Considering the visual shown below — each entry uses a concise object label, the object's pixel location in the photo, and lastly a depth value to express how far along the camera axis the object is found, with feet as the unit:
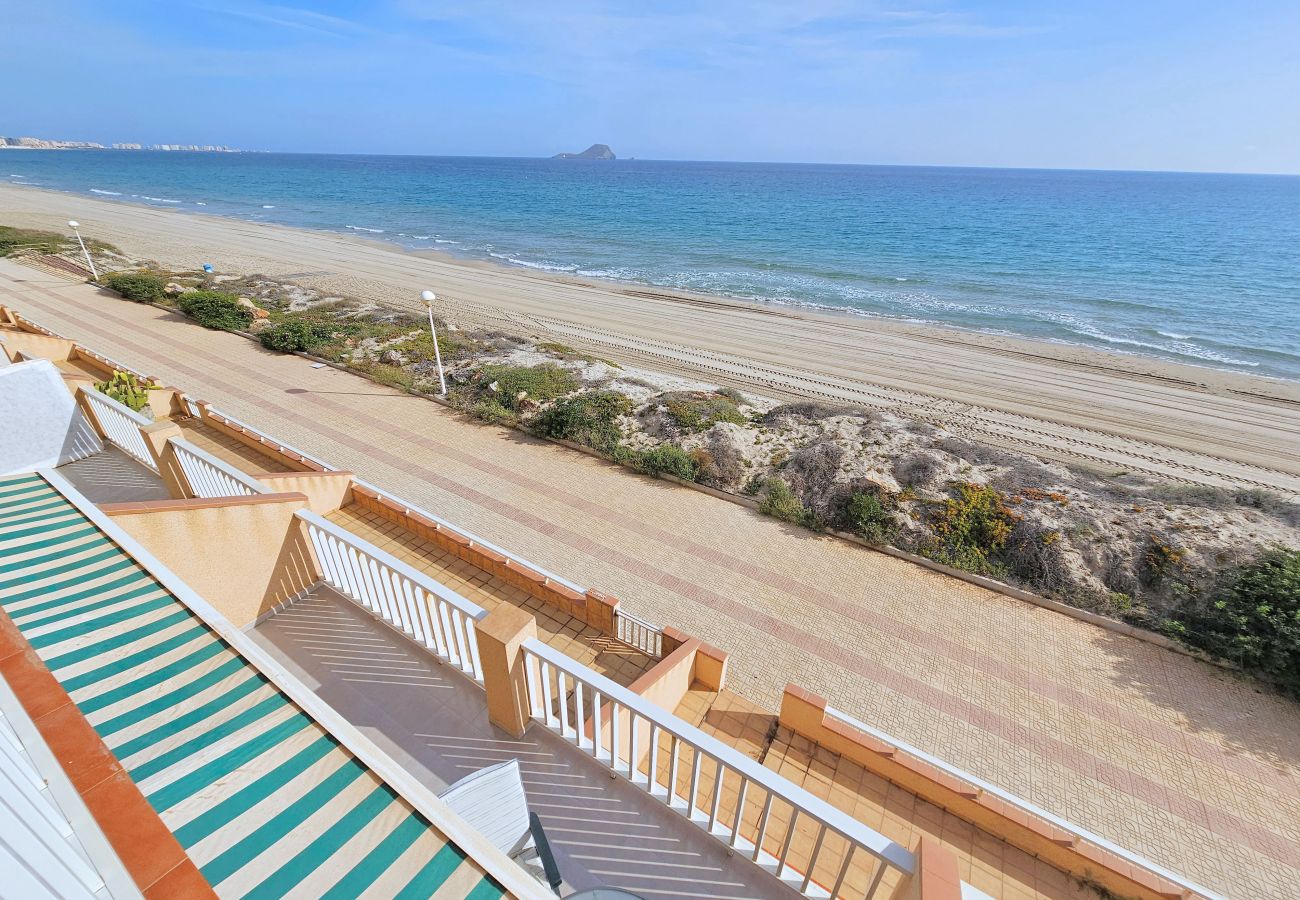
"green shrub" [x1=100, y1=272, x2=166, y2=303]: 69.92
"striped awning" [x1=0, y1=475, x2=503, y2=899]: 8.03
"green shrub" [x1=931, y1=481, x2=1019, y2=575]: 30.25
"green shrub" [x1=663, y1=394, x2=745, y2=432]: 43.55
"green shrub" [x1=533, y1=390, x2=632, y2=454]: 41.57
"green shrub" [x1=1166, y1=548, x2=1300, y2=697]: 23.31
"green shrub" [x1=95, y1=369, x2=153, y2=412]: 29.89
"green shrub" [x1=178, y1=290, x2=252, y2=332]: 63.00
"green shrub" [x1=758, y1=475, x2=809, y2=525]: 33.76
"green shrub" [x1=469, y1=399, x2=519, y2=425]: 44.70
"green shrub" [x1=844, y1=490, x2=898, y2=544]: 31.94
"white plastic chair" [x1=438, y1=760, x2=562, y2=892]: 10.41
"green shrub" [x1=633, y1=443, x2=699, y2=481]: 37.52
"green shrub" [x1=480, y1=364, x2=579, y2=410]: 47.32
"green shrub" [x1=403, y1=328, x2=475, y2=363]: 57.41
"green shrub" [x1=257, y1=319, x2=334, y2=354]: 57.36
